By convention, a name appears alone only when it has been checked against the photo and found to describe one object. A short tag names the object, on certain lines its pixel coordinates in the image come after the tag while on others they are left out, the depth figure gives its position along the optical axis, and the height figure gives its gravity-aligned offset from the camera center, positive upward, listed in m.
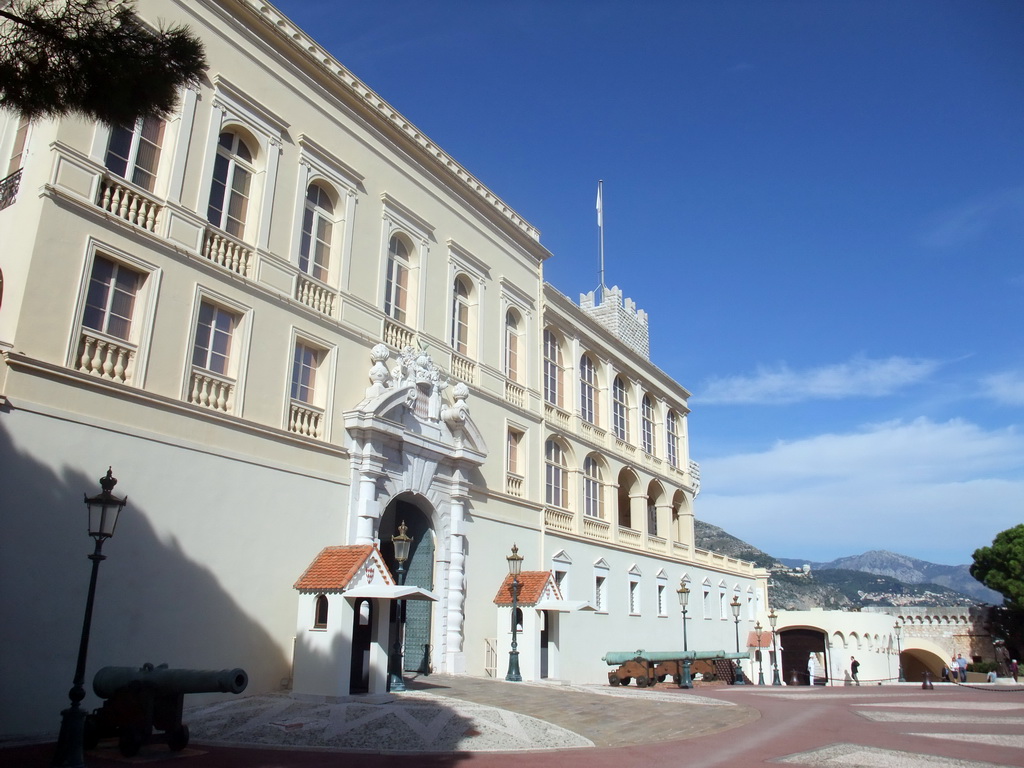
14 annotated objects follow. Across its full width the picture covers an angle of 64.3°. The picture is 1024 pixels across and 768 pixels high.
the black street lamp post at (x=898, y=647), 53.12 -0.97
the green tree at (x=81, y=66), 7.29 +4.73
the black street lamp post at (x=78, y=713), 8.42 -0.99
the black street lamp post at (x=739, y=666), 31.10 -1.53
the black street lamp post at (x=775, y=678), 33.28 -1.91
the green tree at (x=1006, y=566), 53.03 +4.52
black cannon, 9.62 -0.99
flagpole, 38.25 +18.82
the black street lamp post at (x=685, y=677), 25.91 -1.51
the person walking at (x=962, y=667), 41.37 -1.62
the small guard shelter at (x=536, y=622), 21.12 +0.05
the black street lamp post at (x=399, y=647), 15.64 -0.50
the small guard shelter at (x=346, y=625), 14.20 -0.09
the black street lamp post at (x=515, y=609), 19.77 +0.34
